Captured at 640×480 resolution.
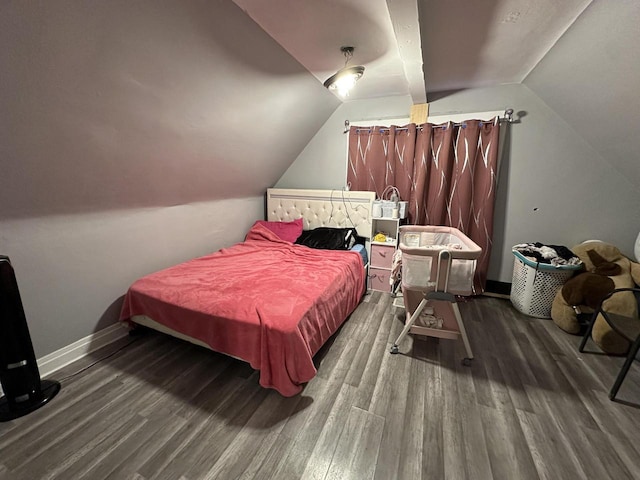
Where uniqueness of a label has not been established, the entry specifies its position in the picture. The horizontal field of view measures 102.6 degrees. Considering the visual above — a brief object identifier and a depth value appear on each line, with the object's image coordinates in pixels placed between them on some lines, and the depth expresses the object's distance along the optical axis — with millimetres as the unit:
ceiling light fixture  1938
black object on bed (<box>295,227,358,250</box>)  3105
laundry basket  2482
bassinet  1811
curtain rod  2748
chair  1543
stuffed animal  2098
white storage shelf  3109
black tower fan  1434
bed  1597
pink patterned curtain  2879
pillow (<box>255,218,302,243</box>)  3457
